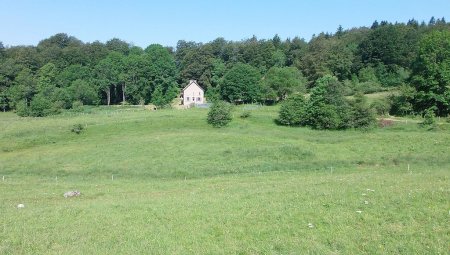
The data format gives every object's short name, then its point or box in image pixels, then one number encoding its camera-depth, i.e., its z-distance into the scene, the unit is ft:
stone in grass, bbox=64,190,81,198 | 85.17
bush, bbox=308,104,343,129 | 203.41
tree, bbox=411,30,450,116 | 230.48
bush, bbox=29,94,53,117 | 304.30
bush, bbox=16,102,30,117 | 307.35
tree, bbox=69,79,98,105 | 386.11
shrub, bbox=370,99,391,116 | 235.40
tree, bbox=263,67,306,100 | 338.36
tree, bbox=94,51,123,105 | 416.46
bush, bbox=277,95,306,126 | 217.15
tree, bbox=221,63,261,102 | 356.59
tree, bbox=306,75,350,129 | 203.92
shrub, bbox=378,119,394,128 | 205.93
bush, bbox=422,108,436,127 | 195.93
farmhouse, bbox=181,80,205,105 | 393.50
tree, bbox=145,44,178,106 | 412.07
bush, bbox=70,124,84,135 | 203.96
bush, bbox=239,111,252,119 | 234.79
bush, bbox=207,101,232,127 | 218.18
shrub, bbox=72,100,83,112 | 339.51
